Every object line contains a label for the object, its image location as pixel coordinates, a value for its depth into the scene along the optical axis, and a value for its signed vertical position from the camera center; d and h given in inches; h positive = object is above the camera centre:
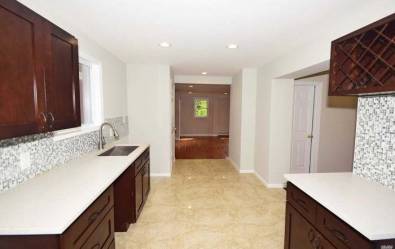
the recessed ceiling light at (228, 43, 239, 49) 107.7 +33.8
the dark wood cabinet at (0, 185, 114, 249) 41.5 -28.7
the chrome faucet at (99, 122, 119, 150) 110.4 -17.4
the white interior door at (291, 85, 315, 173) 162.1 -14.3
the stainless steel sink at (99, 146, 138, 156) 113.1 -24.0
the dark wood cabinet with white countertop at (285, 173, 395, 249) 44.0 -24.5
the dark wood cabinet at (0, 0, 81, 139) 42.2 +8.2
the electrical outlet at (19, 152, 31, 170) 62.2 -16.2
